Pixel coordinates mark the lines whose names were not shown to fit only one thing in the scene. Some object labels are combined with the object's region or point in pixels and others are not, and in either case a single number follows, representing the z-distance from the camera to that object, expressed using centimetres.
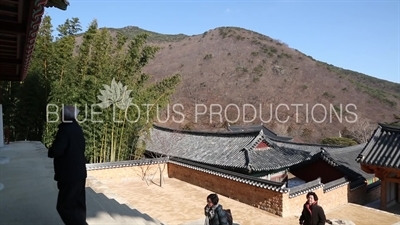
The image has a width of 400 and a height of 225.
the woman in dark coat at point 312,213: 359
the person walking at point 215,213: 337
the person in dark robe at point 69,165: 206
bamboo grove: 900
